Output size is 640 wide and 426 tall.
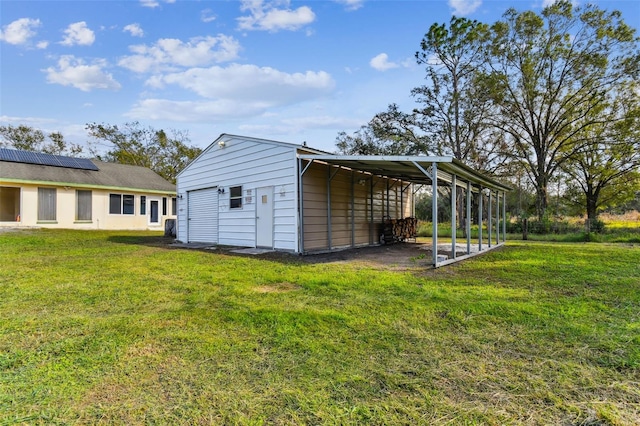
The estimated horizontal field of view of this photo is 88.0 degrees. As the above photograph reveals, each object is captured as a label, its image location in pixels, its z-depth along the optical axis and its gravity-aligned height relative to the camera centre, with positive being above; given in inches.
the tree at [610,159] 685.3 +132.3
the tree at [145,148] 1103.0 +241.7
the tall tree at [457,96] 745.0 +277.7
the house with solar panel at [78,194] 578.2 +47.4
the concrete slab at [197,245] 403.5 -35.8
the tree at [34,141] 991.3 +239.4
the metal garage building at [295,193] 330.3 +28.6
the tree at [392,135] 824.3 +212.1
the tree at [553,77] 667.4 +299.2
